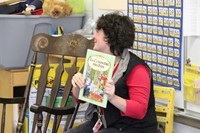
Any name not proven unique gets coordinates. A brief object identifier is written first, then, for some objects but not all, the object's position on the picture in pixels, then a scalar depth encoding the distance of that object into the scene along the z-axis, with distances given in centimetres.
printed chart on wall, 288
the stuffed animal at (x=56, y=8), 377
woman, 255
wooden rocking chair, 316
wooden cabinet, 369
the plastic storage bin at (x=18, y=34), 368
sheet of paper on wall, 272
